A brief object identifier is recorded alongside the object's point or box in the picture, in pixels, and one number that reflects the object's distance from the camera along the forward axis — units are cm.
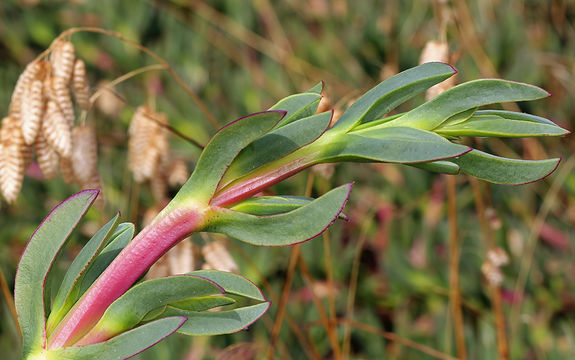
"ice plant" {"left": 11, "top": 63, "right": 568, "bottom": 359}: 41
